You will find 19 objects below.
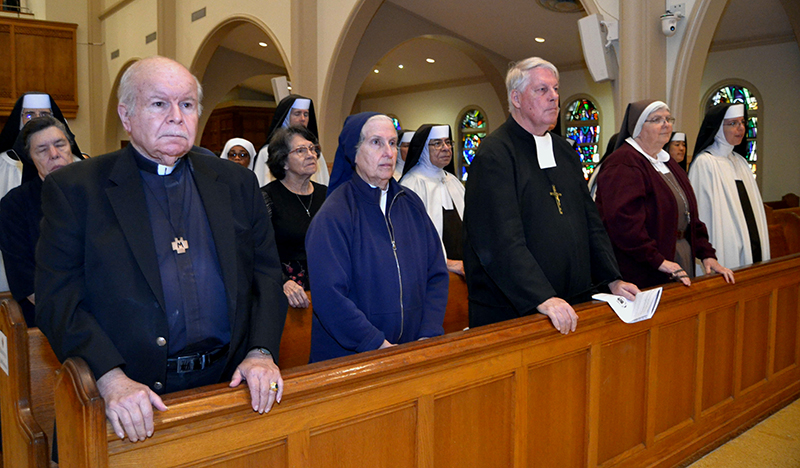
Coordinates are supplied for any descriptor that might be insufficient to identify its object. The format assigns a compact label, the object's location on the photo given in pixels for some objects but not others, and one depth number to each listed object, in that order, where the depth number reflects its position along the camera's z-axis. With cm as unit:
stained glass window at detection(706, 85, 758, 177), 1139
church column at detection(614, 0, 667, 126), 594
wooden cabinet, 1327
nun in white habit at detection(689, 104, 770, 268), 403
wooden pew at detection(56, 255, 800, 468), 147
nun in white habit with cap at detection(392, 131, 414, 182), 548
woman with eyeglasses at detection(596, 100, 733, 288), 302
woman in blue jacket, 213
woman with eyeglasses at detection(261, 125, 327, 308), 321
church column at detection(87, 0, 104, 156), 1503
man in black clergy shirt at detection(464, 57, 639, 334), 237
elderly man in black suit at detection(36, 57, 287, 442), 148
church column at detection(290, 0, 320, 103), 945
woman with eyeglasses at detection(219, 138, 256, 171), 520
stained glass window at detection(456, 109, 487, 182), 1541
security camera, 587
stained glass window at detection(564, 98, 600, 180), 1326
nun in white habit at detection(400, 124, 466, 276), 419
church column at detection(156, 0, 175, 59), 1272
